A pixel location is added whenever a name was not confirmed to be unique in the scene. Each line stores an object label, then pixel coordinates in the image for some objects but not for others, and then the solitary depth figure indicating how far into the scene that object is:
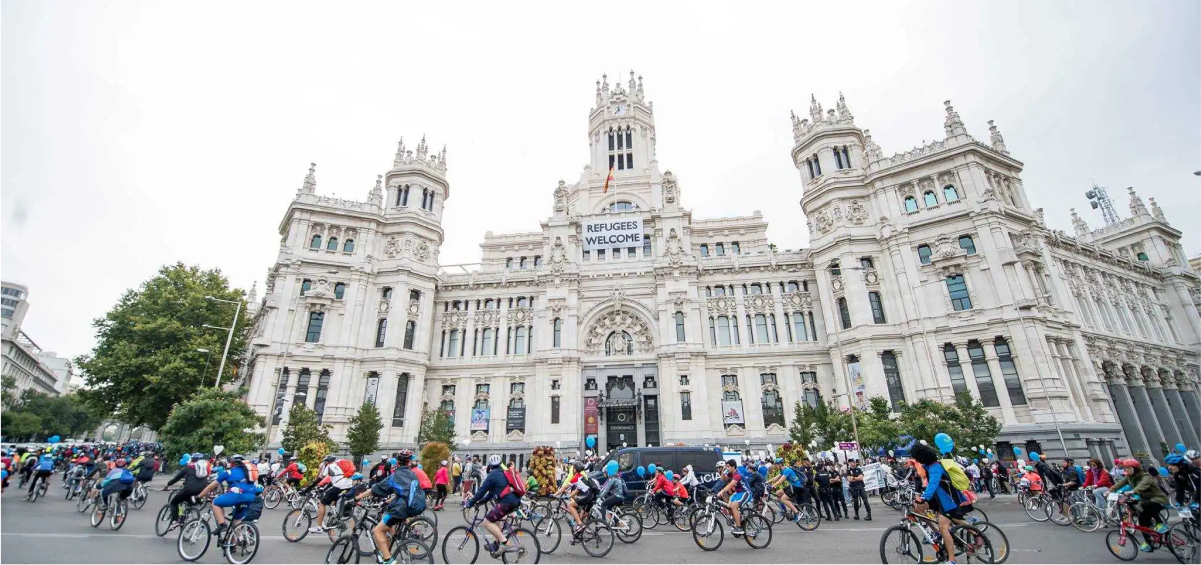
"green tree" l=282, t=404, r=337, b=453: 30.28
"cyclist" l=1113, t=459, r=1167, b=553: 10.11
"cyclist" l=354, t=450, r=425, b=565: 8.75
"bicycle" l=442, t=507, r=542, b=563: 9.73
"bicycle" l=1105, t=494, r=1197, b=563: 9.95
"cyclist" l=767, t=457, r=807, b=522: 15.16
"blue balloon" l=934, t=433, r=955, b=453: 9.00
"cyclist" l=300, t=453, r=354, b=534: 11.77
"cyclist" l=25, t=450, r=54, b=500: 17.24
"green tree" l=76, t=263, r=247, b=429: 35.81
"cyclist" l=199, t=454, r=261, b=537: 9.84
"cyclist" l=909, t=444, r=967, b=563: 8.71
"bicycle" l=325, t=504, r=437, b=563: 9.07
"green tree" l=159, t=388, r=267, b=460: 26.28
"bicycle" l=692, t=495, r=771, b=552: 12.18
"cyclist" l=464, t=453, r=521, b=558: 9.66
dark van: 20.12
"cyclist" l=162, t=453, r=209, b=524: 11.09
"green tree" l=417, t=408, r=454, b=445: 34.91
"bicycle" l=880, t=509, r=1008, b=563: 8.81
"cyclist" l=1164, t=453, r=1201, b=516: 10.05
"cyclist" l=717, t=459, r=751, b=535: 12.22
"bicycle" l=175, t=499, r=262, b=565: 9.90
